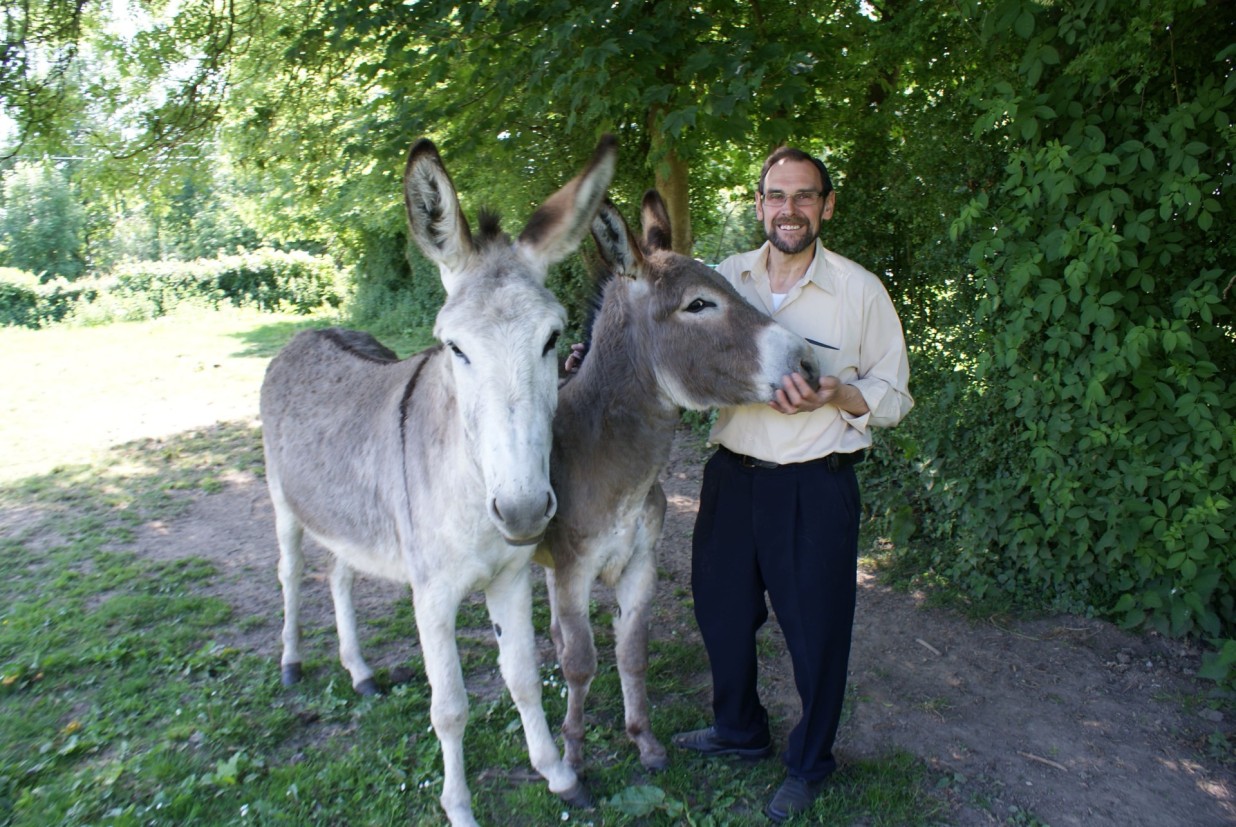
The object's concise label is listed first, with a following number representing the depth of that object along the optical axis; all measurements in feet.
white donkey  7.62
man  9.46
